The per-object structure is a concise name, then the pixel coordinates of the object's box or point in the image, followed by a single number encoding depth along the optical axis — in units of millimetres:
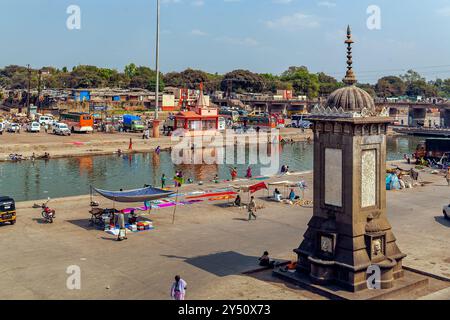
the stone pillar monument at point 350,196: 19125
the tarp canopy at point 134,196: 28609
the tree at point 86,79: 163125
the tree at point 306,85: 185375
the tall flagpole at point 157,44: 77306
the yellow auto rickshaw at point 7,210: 28062
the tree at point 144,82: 171412
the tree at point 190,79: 182000
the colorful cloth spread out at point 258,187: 33594
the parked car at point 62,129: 77188
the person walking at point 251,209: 30688
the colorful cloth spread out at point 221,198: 36062
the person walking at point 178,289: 17516
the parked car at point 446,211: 30997
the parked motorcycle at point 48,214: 29188
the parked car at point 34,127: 79062
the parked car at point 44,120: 87812
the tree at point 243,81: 182625
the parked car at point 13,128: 77625
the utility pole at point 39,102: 119025
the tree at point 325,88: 188250
